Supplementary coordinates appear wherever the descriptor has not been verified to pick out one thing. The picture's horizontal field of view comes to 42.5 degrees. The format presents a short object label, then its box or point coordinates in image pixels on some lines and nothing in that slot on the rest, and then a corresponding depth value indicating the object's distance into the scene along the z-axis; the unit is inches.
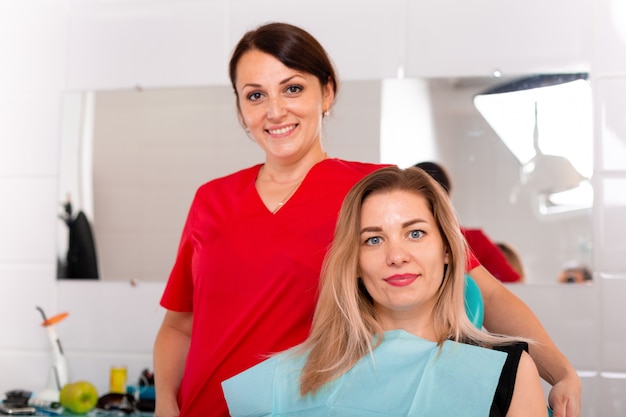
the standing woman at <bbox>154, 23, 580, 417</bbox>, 58.9
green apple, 87.0
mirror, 85.0
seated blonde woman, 52.5
